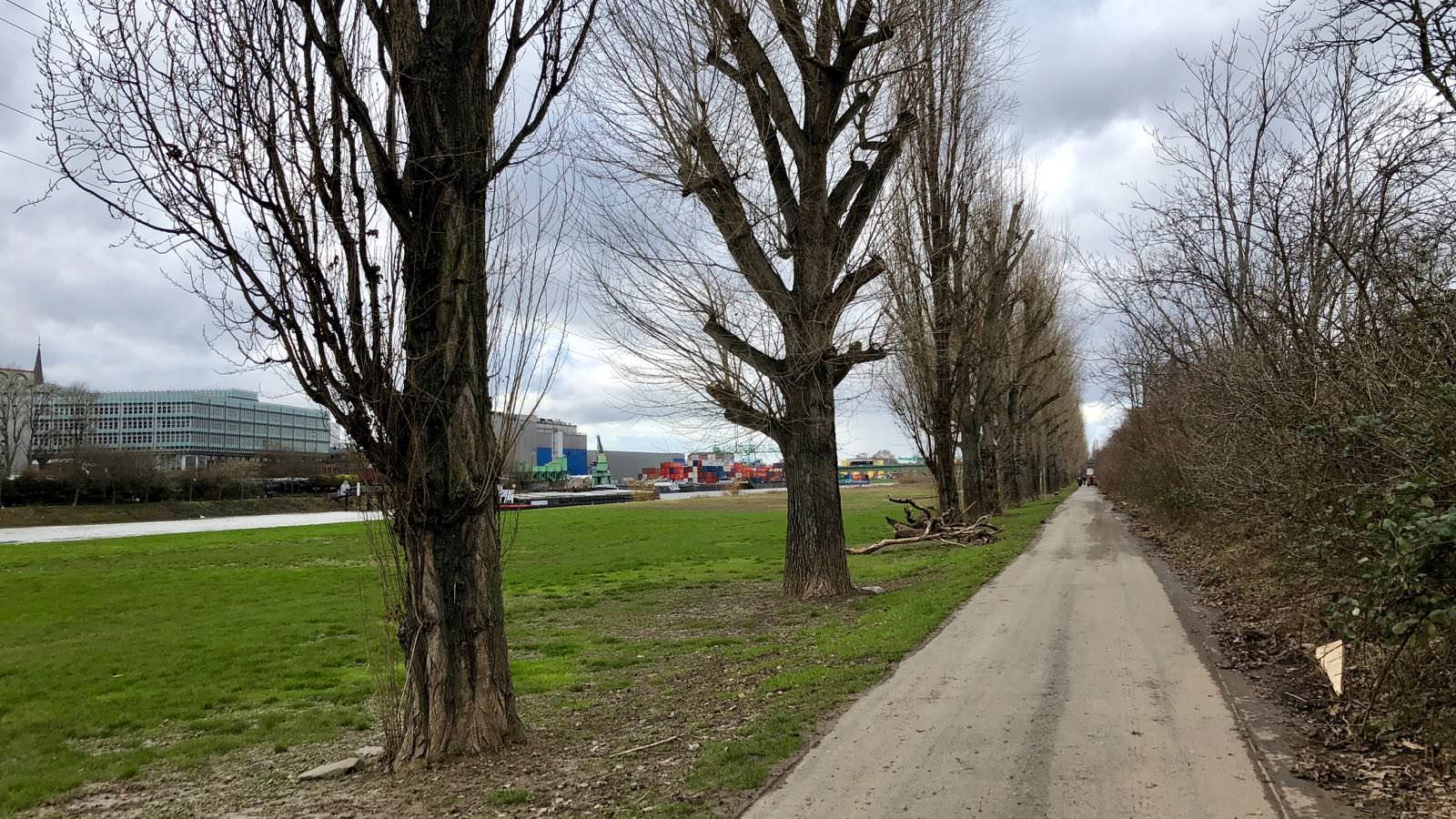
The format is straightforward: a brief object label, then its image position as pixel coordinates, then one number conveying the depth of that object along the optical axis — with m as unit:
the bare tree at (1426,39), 5.88
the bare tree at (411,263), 5.18
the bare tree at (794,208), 11.68
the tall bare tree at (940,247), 15.21
